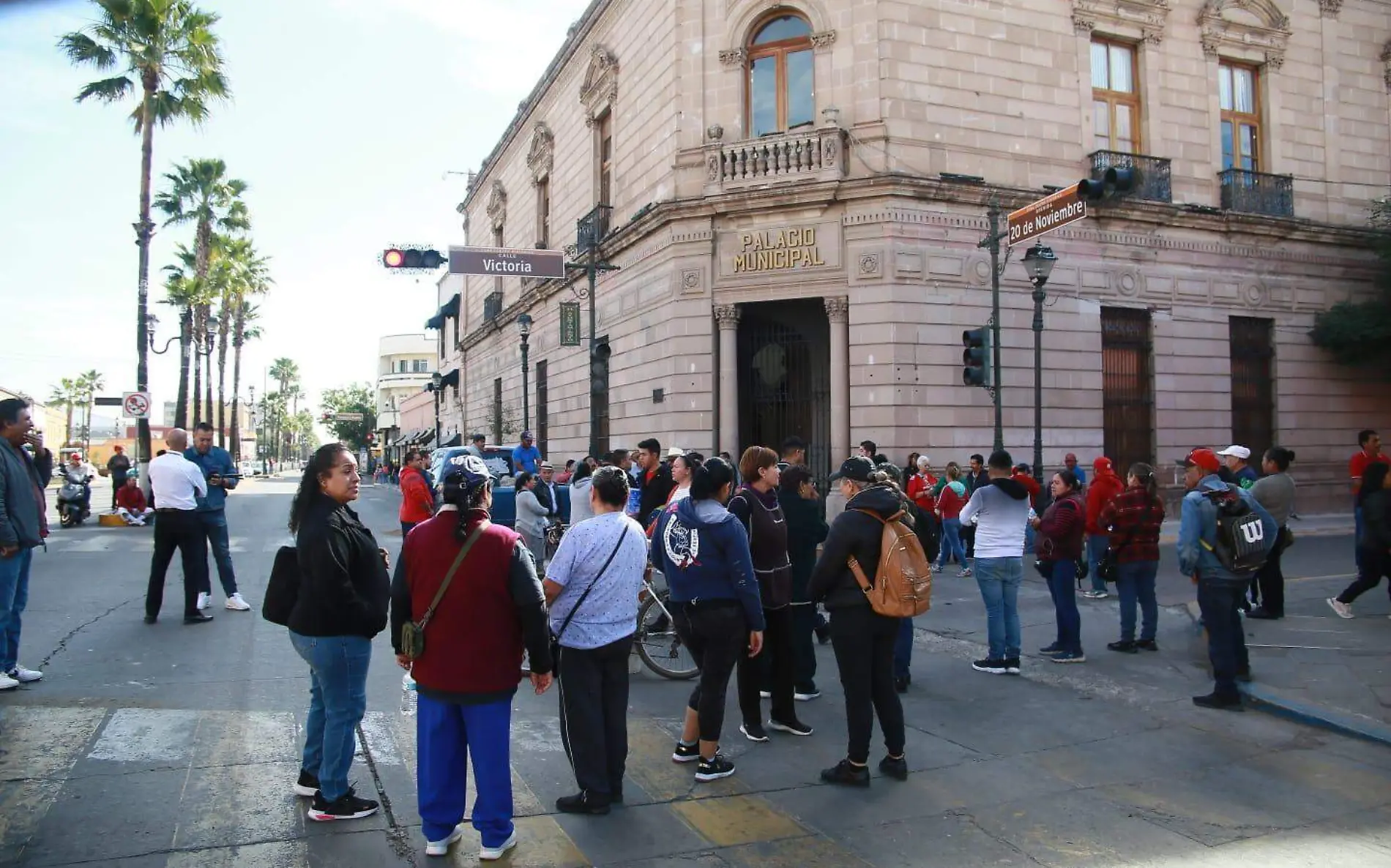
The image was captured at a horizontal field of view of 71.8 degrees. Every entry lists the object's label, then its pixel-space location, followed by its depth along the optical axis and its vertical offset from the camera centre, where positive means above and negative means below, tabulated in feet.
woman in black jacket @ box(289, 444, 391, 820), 14.57 -2.36
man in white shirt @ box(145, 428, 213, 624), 30.01 -2.20
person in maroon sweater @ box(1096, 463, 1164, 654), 27.84 -2.59
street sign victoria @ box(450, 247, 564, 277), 52.04 +10.45
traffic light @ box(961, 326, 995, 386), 45.83 +4.38
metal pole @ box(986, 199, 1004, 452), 49.29 +8.19
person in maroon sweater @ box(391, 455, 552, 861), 13.56 -2.78
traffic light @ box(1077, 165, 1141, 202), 29.32 +8.24
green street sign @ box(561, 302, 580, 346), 76.69 +10.06
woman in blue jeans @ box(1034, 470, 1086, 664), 27.40 -3.25
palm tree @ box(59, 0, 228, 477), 79.00 +33.06
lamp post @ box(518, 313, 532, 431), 84.48 +9.75
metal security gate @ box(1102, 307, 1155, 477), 63.93 +4.07
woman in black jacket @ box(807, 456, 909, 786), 17.24 -3.42
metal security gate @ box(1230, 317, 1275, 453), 68.95 +4.52
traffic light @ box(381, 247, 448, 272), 50.93 +10.29
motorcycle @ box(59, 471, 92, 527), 68.71 -3.35
